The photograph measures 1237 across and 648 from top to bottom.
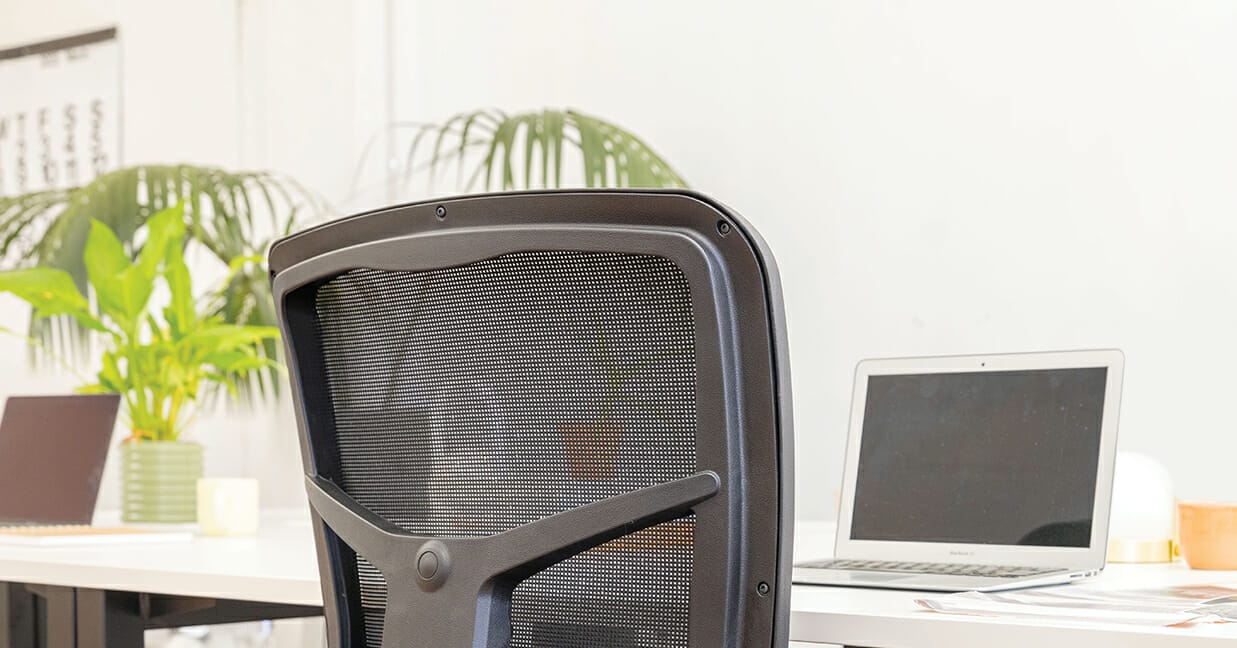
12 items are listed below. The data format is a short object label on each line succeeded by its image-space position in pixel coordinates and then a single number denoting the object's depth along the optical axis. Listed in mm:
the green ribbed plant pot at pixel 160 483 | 3747
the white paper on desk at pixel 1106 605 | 2441
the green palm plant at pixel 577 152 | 4097
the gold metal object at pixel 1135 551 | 3023
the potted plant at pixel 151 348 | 3754
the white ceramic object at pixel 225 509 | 3488
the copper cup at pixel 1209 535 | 2885
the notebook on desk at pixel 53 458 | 3581
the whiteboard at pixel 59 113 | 6119
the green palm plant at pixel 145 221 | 4260
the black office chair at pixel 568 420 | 2421
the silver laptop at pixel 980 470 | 2833
